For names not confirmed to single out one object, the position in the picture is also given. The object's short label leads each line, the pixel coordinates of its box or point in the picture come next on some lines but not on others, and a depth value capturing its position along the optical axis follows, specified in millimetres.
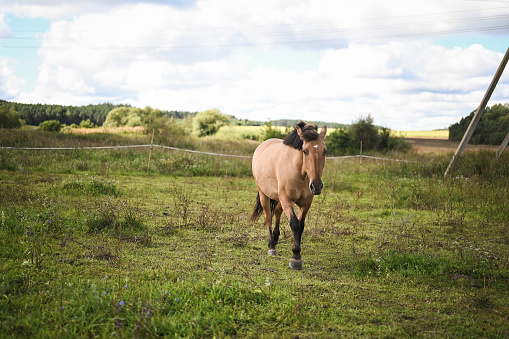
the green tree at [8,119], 26938
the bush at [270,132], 29433
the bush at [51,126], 29719
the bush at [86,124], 45719
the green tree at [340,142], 27578
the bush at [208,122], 51156
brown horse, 5125
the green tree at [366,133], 27547
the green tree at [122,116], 50288
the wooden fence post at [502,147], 12969
